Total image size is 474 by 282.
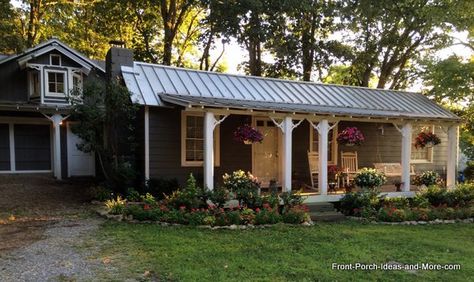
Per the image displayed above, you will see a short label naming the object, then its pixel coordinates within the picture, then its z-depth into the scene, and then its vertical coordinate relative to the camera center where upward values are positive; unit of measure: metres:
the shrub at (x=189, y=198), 8.26 -1.38
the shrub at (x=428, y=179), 11.60 -1.40
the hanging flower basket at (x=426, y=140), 12.35 -0.27
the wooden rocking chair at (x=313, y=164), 12.08 -0.98
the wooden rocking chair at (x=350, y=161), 12.86 -0.96
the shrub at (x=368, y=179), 10.27 -1.23
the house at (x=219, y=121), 10.02 +0.36
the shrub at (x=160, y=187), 9.64 -1.33
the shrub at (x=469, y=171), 16.27 -1.67
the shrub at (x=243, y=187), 8.68 -1.23
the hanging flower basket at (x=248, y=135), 9.81 -0.06
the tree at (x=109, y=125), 9.61 +0.20
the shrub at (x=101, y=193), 9.92 -1.53
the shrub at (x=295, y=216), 8.28 -1.77
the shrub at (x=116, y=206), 8.19 -1.54
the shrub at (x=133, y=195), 9.20 -1.46
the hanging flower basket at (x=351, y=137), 10.66 -0.14
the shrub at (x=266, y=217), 8.00 -1.72
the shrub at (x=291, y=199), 8.89 -1.51
